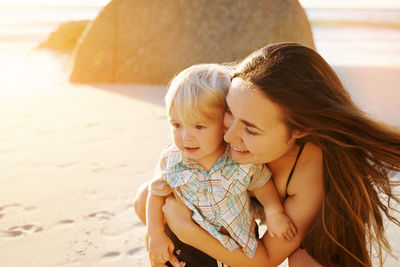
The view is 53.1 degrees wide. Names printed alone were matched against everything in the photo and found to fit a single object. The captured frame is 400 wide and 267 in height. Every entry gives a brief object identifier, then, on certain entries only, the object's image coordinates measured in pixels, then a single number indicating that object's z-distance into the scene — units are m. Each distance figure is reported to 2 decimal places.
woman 1.49
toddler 1.67
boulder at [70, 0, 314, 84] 6.82
